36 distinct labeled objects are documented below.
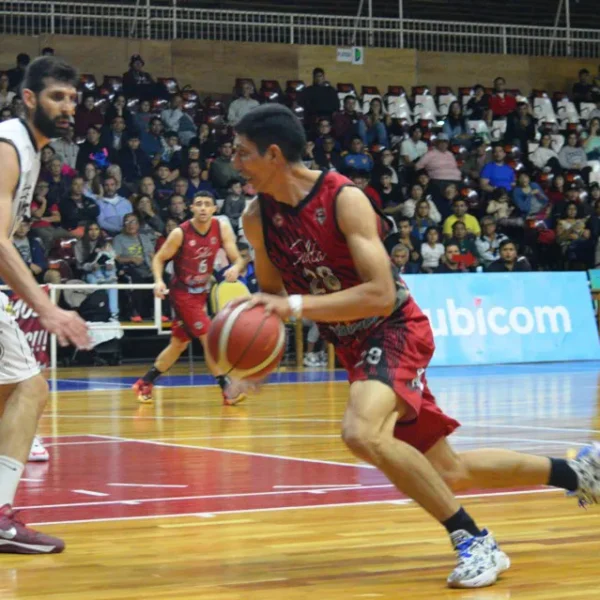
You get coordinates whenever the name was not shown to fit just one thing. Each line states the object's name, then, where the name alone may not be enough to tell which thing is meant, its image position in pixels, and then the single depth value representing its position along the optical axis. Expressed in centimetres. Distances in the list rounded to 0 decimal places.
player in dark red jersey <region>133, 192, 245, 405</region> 1291
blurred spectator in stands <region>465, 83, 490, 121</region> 2461
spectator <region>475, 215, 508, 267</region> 2016
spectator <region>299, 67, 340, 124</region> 2277
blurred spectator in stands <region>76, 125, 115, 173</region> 1931
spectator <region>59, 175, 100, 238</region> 1800
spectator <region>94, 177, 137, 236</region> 1827
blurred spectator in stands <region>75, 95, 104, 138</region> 2009
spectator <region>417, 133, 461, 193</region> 2233
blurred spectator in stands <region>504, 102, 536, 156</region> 2452
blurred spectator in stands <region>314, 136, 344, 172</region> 2125
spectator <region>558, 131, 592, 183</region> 2438
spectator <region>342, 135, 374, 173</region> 2130
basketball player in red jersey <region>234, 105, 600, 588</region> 480
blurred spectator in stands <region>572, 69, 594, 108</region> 2662
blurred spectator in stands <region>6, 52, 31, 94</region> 2023
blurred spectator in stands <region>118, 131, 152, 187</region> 1981
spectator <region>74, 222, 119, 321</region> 1736
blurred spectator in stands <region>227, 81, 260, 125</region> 2188
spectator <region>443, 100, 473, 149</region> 2386
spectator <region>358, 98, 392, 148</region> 2270
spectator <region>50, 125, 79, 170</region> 1934
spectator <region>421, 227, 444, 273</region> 1947
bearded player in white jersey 541
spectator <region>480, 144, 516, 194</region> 2297
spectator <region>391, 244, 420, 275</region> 1816
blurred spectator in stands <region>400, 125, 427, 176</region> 2253
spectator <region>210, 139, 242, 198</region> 2017
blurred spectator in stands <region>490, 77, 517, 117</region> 2505
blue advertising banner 1717
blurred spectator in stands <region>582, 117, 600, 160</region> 2491
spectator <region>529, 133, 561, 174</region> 2419
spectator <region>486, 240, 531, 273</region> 1930
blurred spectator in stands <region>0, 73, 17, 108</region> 1948
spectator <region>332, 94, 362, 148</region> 2248
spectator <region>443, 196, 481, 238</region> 2063
